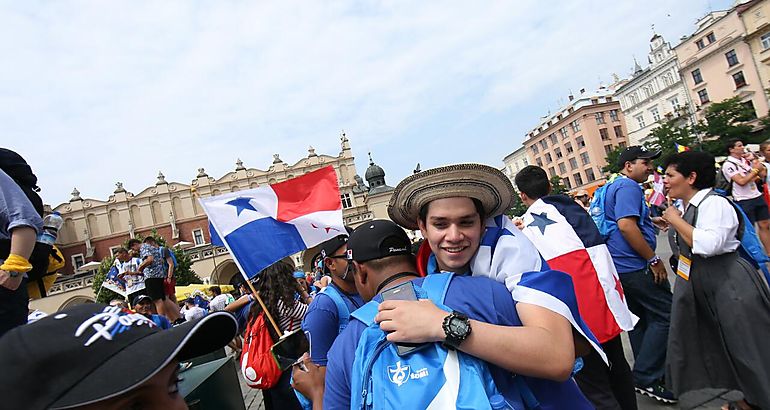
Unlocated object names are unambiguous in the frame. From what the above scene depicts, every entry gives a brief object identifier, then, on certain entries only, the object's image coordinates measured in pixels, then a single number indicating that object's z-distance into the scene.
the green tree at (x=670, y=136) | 47.72
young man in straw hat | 1.53
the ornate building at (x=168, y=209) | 60.09
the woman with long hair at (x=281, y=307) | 3.92
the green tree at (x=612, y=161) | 55.23
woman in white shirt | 3.42
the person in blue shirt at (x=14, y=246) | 2.28
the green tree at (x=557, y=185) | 67.66
